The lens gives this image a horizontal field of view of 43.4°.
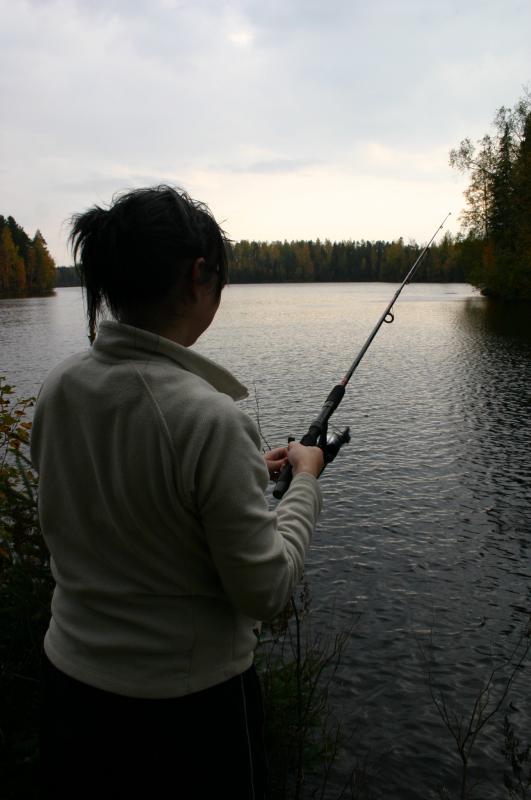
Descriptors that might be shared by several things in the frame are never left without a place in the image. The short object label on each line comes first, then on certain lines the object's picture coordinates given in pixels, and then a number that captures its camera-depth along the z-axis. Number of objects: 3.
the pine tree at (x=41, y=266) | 104.12
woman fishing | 1.51
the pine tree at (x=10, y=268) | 94.25
